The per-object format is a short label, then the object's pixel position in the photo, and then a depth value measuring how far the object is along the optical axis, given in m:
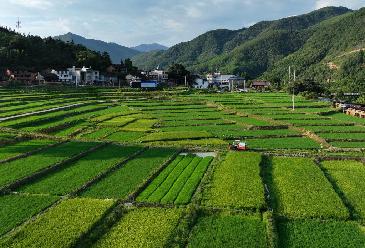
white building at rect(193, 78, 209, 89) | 129.23
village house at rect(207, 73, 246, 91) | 141.70
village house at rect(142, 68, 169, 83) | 125.19
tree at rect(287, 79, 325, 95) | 98.31
